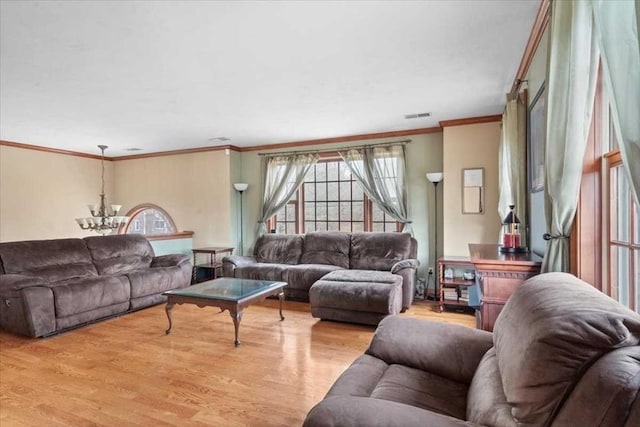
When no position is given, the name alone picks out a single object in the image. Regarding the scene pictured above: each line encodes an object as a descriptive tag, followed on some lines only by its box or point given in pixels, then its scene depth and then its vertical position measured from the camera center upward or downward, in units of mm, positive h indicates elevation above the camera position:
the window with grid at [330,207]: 5480 +92
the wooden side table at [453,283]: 4109 -875
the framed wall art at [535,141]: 2502 +581
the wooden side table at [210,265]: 5691 -905
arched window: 6809 -166
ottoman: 3566 -937
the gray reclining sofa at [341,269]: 3660 -781
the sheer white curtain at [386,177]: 5090 +551
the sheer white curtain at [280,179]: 5746 +597
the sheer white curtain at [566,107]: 1486 +498
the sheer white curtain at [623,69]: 866 +395
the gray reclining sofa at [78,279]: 3371 -791
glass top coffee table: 3143 -815
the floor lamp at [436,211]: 4660 +23
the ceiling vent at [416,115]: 4312 +1269
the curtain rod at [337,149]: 5129 +1067
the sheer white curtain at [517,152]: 2977 +544
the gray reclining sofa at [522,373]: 775 -486
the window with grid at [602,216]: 1601 -19
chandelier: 4963 -126
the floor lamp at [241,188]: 5980 +449
